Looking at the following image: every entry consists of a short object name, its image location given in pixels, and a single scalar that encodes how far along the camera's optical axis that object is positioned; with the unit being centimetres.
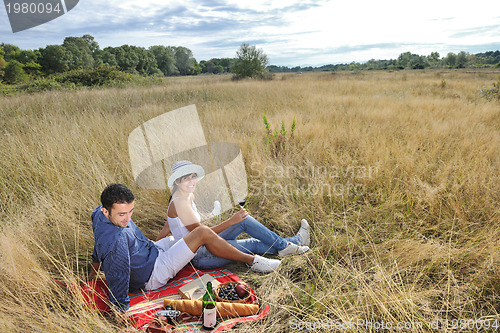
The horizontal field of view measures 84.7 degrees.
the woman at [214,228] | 266
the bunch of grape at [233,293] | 225
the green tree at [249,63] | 2909
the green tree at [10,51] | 4359
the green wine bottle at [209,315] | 197
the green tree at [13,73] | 3346
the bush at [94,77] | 1492
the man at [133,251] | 200
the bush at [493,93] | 936
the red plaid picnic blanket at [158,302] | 199
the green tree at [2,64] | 3359
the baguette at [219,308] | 210
